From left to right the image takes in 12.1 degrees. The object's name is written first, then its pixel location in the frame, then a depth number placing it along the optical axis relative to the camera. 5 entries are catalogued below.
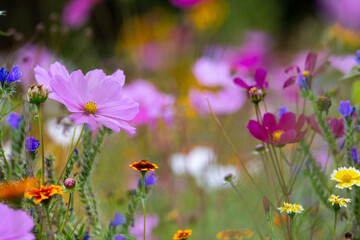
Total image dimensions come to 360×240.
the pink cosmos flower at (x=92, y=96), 1.57
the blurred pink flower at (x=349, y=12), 7.13
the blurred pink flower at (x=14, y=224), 1.48
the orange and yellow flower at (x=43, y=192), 1.52
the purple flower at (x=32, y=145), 1.58
